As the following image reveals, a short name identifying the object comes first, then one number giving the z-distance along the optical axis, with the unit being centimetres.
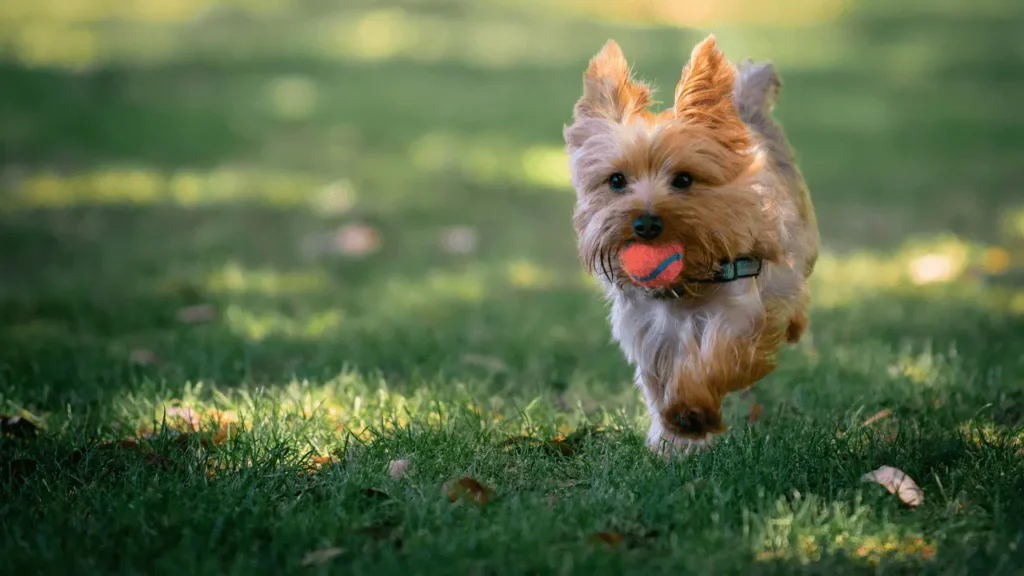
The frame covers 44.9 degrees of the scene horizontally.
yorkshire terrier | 427
